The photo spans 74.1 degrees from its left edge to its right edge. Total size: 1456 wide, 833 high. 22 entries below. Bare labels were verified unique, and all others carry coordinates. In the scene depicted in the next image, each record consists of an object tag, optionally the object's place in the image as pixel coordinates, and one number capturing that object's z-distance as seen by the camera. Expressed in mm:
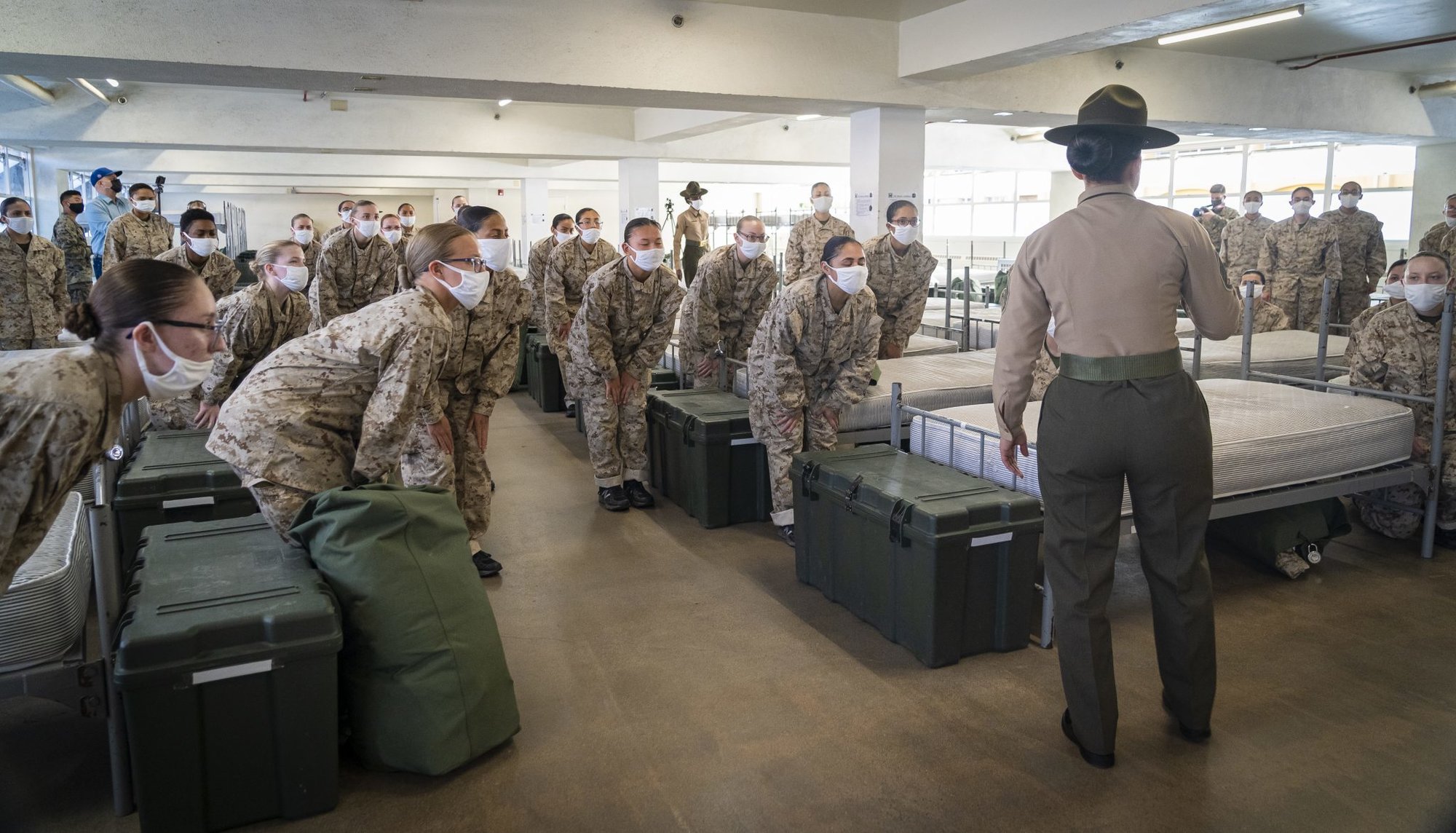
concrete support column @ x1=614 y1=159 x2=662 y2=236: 13070
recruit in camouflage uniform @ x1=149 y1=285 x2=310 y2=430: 4535
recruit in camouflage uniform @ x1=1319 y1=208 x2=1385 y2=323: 9398
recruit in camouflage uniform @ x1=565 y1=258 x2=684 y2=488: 5410
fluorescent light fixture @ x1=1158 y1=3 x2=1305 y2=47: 6242
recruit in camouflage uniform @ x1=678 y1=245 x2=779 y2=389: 6316
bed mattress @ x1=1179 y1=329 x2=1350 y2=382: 6426
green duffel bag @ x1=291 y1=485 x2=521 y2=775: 2668
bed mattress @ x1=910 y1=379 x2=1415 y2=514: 3941
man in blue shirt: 9016
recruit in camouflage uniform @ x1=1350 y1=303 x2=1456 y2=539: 4742
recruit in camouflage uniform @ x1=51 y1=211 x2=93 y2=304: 10125
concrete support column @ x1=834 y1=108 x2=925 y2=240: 8078
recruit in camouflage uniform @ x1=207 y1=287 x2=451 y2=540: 2926
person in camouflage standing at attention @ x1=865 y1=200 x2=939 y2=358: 6754
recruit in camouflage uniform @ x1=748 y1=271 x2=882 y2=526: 4711
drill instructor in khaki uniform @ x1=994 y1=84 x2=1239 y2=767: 2672
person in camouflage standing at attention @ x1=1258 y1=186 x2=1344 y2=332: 9266
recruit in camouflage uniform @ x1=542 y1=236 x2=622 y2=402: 7184
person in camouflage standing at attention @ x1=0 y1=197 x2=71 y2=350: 8578
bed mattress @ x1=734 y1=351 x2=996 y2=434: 5289
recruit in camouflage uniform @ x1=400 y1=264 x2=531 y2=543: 4117
